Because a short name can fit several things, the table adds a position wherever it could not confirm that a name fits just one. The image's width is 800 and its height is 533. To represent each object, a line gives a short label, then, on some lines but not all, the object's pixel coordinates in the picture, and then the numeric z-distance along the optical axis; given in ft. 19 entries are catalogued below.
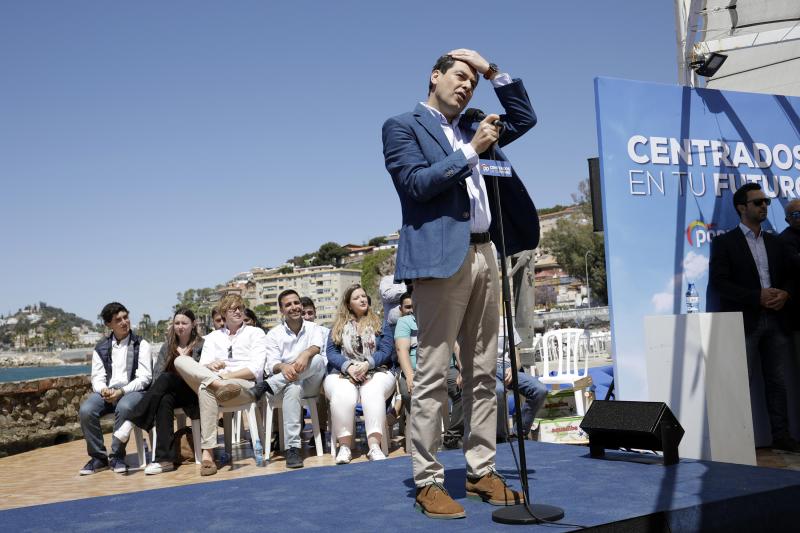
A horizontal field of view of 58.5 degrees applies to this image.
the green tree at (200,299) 414.96
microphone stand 8.07
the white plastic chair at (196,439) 19.85
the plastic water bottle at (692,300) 15.60
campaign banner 15.39
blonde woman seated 18.60
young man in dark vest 19.45
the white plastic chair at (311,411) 19.61
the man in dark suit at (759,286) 16.33
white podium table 13.46
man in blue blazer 8.93
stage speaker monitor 11.28
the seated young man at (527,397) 17.39
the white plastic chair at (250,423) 19.36
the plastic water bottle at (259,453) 18.63
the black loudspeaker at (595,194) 16.38
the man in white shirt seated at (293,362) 18.81
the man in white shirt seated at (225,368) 18.16
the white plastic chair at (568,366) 22.83
